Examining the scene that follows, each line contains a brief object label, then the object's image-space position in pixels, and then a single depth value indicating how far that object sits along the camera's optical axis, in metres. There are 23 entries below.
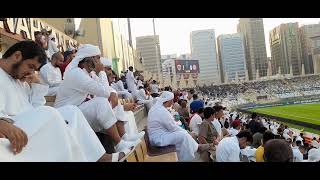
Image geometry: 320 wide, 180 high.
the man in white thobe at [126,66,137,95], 6.12
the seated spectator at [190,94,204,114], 5.58
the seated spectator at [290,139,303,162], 3.48
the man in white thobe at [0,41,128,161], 1.13
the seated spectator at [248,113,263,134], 5.59
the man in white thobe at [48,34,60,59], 4.24
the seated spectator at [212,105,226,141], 4.13
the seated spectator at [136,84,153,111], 6.13
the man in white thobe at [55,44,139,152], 2.03
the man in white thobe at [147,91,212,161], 3.29
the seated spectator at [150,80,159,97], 8.93
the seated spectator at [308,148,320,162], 3.78
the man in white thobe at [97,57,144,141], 2.32
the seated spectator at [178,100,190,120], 5.94
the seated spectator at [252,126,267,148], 4.32
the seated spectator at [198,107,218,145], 3.76
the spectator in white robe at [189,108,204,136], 4.49
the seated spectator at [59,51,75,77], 3.24
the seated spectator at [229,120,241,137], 5.79
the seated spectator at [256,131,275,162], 3.08
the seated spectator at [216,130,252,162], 3.00
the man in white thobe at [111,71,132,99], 5.38
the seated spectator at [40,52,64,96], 2.93
